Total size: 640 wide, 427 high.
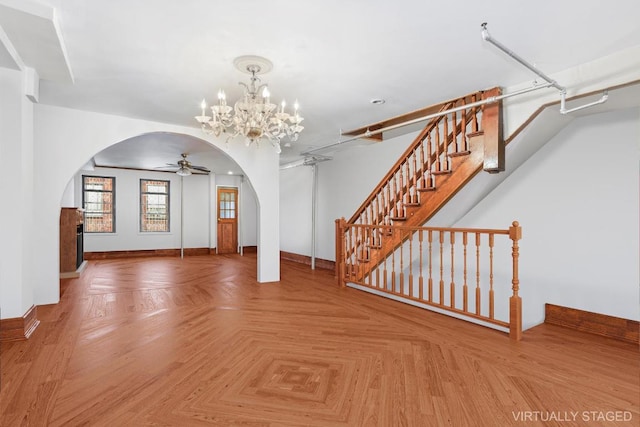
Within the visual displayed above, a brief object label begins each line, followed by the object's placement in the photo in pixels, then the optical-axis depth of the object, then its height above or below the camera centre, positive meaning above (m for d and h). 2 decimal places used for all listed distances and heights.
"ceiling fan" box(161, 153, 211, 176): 7.59 +1.05
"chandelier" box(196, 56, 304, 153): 2.98 +0.91
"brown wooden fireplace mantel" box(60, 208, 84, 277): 6.29 -0.55
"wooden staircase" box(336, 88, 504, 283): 3.71 +0.47
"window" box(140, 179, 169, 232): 9.99 +0.20
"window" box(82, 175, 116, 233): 9.30 +0.23
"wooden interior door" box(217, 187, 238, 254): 10.62 -0.26
